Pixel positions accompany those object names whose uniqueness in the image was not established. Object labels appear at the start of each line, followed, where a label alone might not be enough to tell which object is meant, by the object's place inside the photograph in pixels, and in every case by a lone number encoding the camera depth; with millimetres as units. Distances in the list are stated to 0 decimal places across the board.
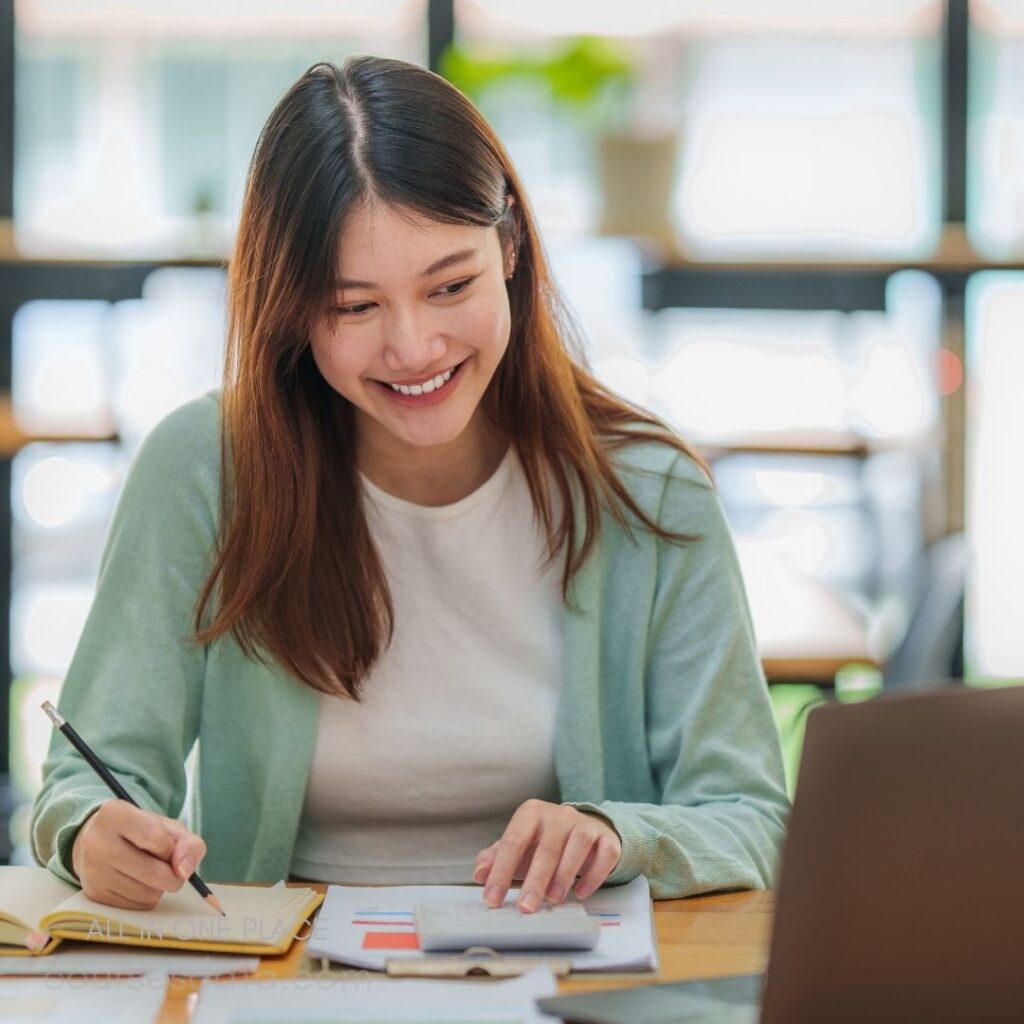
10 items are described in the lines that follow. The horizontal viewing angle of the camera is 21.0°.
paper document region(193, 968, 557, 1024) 1581
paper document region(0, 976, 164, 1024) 1592
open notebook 1707
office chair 3013
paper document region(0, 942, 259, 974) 1670
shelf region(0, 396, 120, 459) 3875
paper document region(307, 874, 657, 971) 1673
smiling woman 1952
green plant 3954
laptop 1427
